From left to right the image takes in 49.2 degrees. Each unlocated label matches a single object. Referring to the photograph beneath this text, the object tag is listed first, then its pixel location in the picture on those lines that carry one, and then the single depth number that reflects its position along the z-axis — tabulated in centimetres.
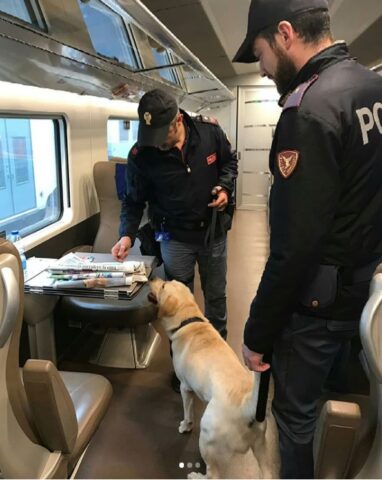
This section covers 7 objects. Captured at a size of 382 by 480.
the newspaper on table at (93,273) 206
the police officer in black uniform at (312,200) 120
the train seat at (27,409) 110
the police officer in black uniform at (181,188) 230
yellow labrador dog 164
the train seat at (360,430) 107
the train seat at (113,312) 269
